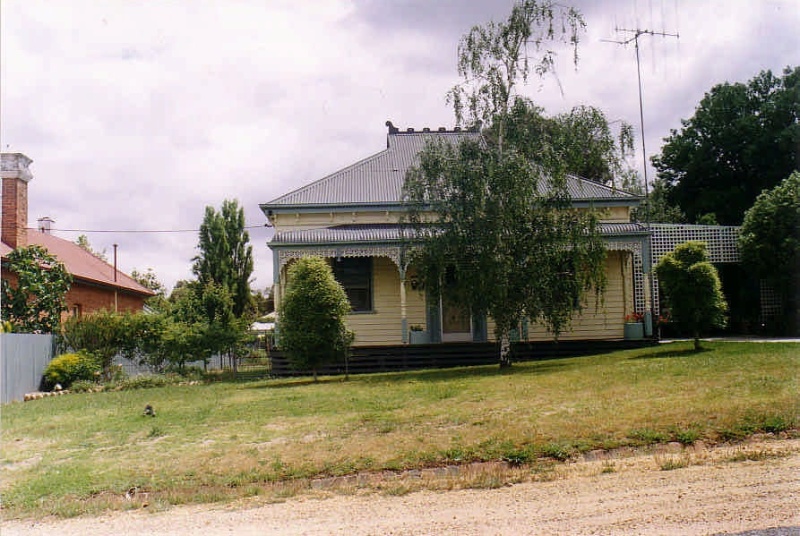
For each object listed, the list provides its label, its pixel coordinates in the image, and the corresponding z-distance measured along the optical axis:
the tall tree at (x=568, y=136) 17.09
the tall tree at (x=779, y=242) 22.11
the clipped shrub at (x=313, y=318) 17.12
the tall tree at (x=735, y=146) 33.66
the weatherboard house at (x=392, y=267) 21.44
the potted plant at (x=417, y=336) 21.14
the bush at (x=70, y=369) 19.00
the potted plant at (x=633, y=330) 21.45
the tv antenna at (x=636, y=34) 21.25
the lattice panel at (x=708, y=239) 24.30
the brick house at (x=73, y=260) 21.95
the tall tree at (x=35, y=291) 19.56
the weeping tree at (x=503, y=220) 16.61
